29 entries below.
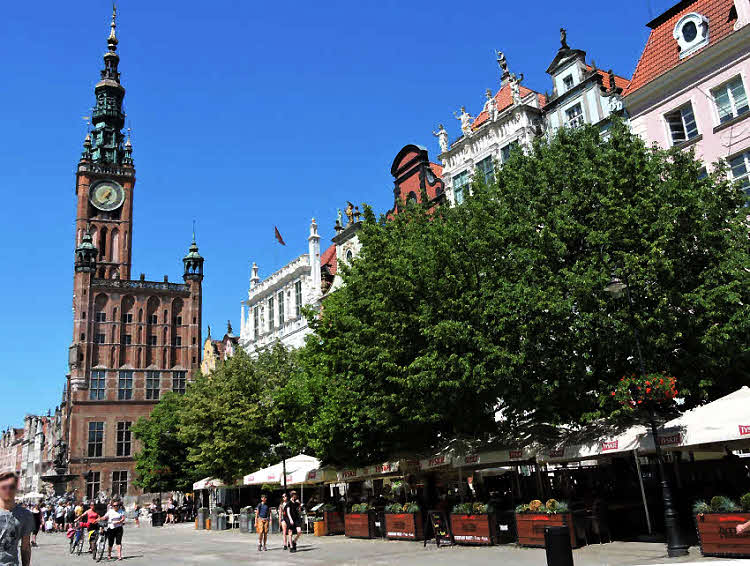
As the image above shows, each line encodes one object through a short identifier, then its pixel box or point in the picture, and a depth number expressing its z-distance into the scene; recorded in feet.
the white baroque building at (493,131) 106.52
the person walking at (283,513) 70.11
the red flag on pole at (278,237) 166.34
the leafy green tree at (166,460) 169.89
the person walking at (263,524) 71.39
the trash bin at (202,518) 120.37
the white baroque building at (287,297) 156.87
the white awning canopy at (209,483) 125.87
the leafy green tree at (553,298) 54.08
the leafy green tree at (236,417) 119.44
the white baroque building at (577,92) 96.43
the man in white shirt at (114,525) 69.11
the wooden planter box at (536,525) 52.54
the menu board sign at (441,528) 62.60
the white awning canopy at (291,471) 93.12
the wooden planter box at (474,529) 58.90
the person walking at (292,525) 68.39
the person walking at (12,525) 20.65
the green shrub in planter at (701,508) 43.09
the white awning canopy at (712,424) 42.96
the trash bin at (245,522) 103.45
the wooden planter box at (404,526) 68.33
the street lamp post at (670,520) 43.62
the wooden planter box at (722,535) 40.65
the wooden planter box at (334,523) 87.61
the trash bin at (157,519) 146.26
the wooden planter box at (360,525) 75.87
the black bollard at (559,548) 29.50
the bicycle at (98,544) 71.87
